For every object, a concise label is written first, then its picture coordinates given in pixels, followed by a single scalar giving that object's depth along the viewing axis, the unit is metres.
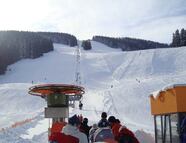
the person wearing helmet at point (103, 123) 5.54
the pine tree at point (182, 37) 62.81
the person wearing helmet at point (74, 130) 4.14
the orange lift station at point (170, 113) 6.25
